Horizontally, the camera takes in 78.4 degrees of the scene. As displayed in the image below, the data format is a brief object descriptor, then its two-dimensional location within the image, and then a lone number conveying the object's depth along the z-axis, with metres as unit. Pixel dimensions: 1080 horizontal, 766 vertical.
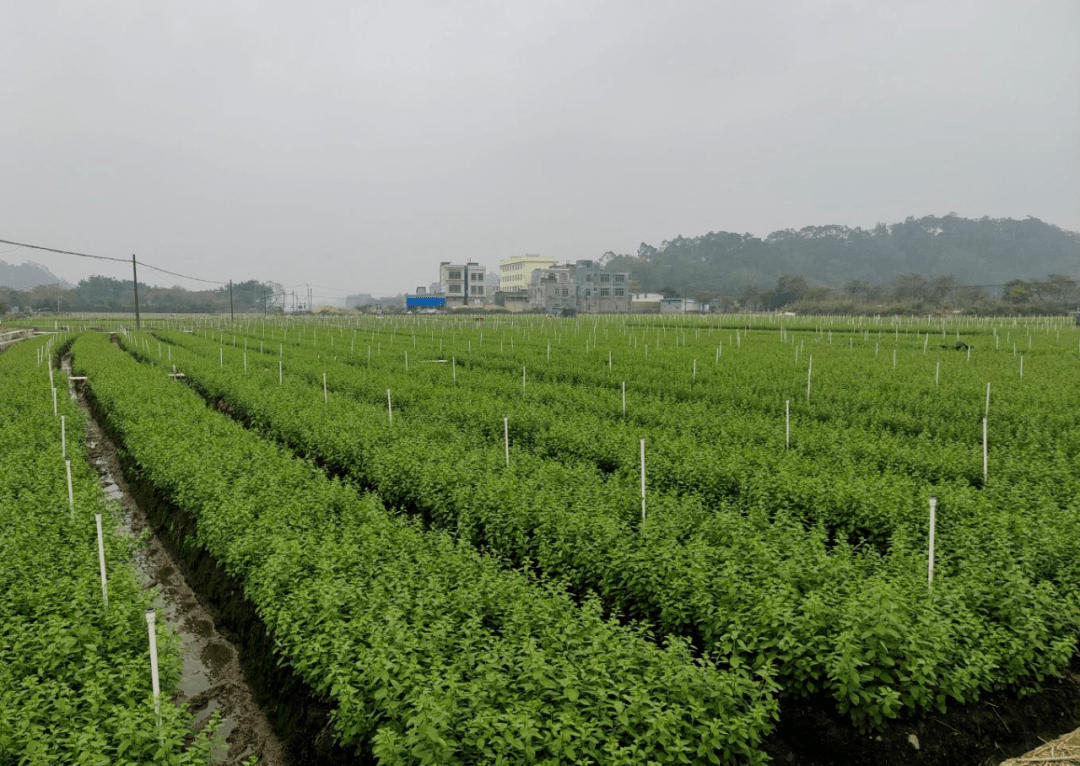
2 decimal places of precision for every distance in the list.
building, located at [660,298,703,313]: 139.50
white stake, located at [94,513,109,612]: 7.59
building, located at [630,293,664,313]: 136.11
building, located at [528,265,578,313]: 128.38
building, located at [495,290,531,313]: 135.00
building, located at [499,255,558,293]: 162.62
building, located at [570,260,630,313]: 132.25
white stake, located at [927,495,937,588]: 7.64
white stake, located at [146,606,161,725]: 5.77
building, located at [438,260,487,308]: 136.50
